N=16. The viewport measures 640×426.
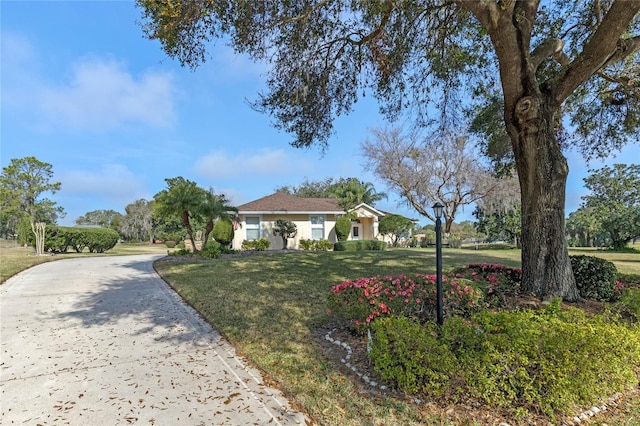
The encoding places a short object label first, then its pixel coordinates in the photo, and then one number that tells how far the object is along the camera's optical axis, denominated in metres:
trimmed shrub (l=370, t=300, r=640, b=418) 2.75
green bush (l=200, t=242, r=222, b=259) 15.08
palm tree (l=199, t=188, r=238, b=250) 15.88
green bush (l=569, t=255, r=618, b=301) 5.98
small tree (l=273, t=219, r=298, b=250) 19.98
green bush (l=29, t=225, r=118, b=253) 18.31
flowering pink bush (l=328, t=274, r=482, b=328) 4.29
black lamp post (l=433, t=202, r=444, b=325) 3.92
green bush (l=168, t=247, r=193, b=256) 15.99
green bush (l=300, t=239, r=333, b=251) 20.27
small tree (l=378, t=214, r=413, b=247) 25.70
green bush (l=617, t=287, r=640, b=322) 4.47
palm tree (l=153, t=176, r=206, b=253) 15.34
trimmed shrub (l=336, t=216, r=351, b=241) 21.70
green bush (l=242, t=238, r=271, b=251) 19.02
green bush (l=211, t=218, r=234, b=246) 19.35
